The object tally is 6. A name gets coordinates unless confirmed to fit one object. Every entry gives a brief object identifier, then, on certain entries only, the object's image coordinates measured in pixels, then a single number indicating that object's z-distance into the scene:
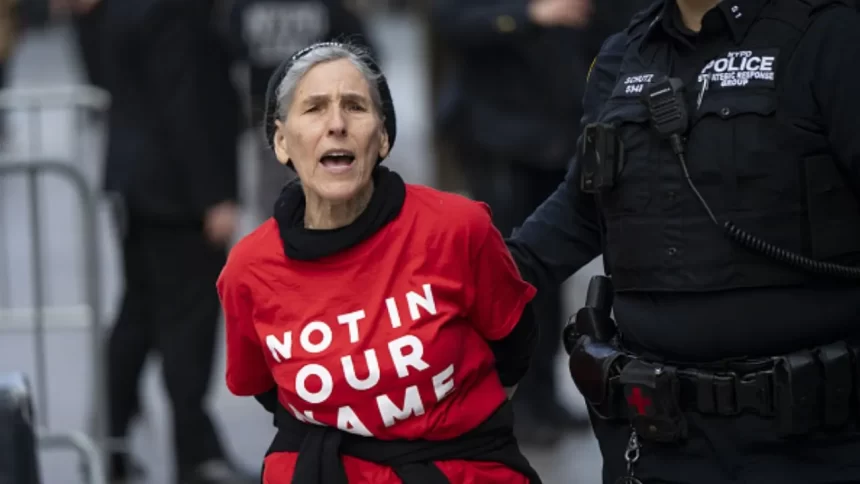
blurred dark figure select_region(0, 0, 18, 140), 14.23
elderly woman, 6.51
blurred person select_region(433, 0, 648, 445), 12.73
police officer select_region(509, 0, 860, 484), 6.17
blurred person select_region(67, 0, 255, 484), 12.31
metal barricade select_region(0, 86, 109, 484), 11.39
